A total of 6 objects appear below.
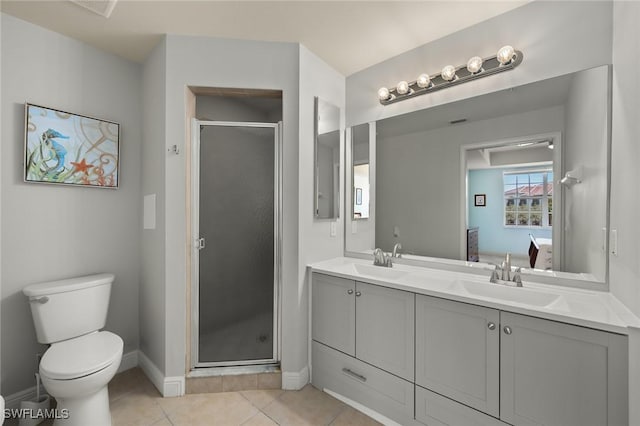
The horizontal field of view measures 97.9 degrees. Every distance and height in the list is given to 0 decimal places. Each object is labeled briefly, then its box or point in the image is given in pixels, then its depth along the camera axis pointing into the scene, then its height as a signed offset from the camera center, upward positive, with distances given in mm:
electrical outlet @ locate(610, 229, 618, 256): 1262 -125
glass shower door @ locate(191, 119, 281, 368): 2055 -231
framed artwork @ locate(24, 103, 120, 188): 1795 +438
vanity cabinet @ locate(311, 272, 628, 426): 1087 -720
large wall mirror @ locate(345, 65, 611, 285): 1435 +220
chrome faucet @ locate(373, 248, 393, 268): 2092 -348
